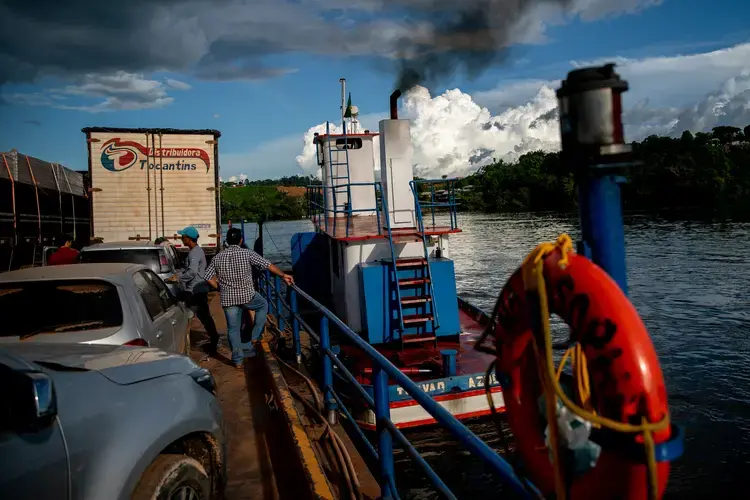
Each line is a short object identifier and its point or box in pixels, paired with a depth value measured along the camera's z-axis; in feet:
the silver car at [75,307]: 14.35
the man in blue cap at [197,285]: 25.40
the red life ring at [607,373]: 5.55
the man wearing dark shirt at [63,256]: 27.25
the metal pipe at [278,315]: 25.66
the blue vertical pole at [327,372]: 16.31
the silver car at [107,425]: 6.91
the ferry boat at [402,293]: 29.17
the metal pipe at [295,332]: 22.16
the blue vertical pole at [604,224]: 7.22
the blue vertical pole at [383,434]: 10.17
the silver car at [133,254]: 31.45
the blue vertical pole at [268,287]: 31.07
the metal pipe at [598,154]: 6.95
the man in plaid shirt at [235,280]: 22.40
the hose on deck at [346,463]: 11.92
